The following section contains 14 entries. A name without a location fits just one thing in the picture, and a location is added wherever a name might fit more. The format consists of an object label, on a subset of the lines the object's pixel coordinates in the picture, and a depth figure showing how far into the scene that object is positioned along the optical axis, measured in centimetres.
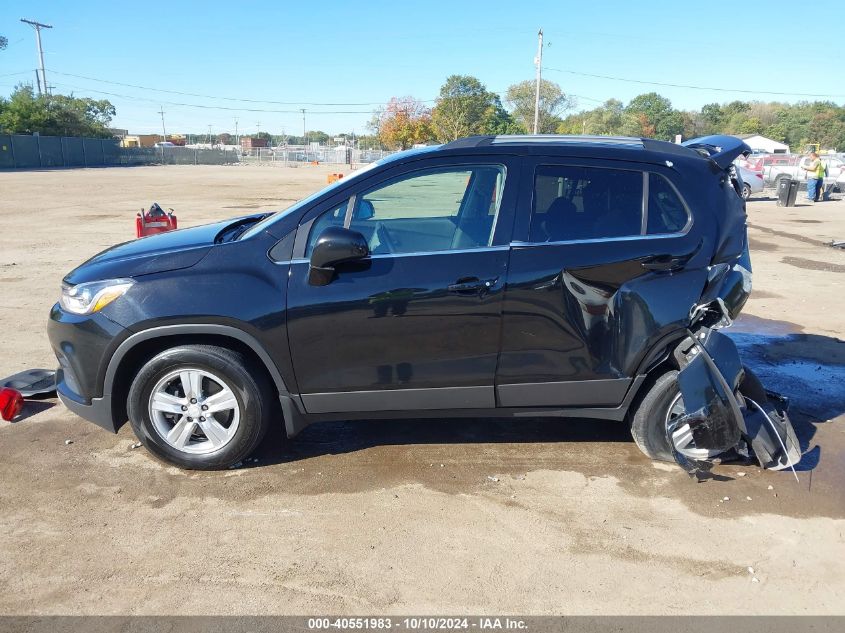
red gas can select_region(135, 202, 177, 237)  952
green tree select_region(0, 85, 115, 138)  6075
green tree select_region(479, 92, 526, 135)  7319
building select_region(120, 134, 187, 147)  10062
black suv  374
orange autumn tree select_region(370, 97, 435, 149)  6988
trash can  2255
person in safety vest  2419
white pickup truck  2683
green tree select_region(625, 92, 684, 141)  8175
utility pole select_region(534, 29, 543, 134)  5003
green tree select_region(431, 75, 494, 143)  7250
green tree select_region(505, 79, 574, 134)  6819
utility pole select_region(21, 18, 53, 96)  7762
